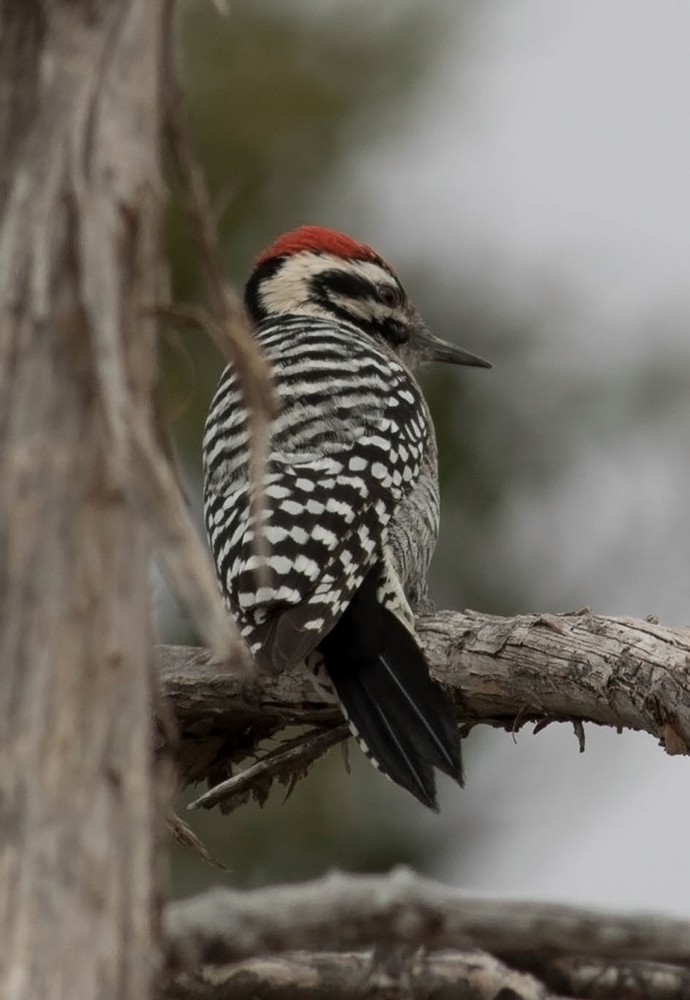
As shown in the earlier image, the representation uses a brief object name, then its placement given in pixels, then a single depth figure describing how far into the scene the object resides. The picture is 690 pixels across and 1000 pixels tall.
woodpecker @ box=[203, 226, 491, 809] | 4.26
